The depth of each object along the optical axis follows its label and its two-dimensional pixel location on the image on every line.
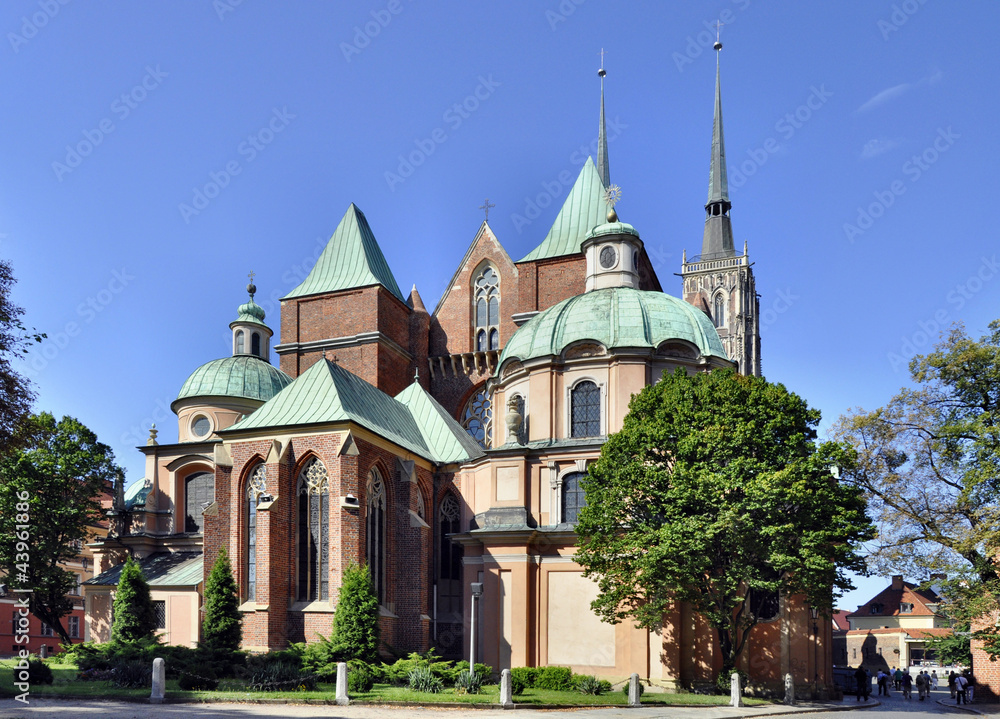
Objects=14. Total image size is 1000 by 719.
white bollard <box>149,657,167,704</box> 21.98
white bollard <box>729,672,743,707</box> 26.25
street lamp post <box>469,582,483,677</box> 26.81
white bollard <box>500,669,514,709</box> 23.30
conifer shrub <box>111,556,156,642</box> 33.00
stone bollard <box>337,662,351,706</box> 22.33
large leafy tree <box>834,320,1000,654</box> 28.19
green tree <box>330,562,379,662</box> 27.83
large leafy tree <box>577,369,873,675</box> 26.42
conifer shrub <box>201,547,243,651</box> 28.70
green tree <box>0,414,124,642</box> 37.06
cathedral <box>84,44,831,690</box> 30.52
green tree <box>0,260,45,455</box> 19.20
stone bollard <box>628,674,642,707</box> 25.20
